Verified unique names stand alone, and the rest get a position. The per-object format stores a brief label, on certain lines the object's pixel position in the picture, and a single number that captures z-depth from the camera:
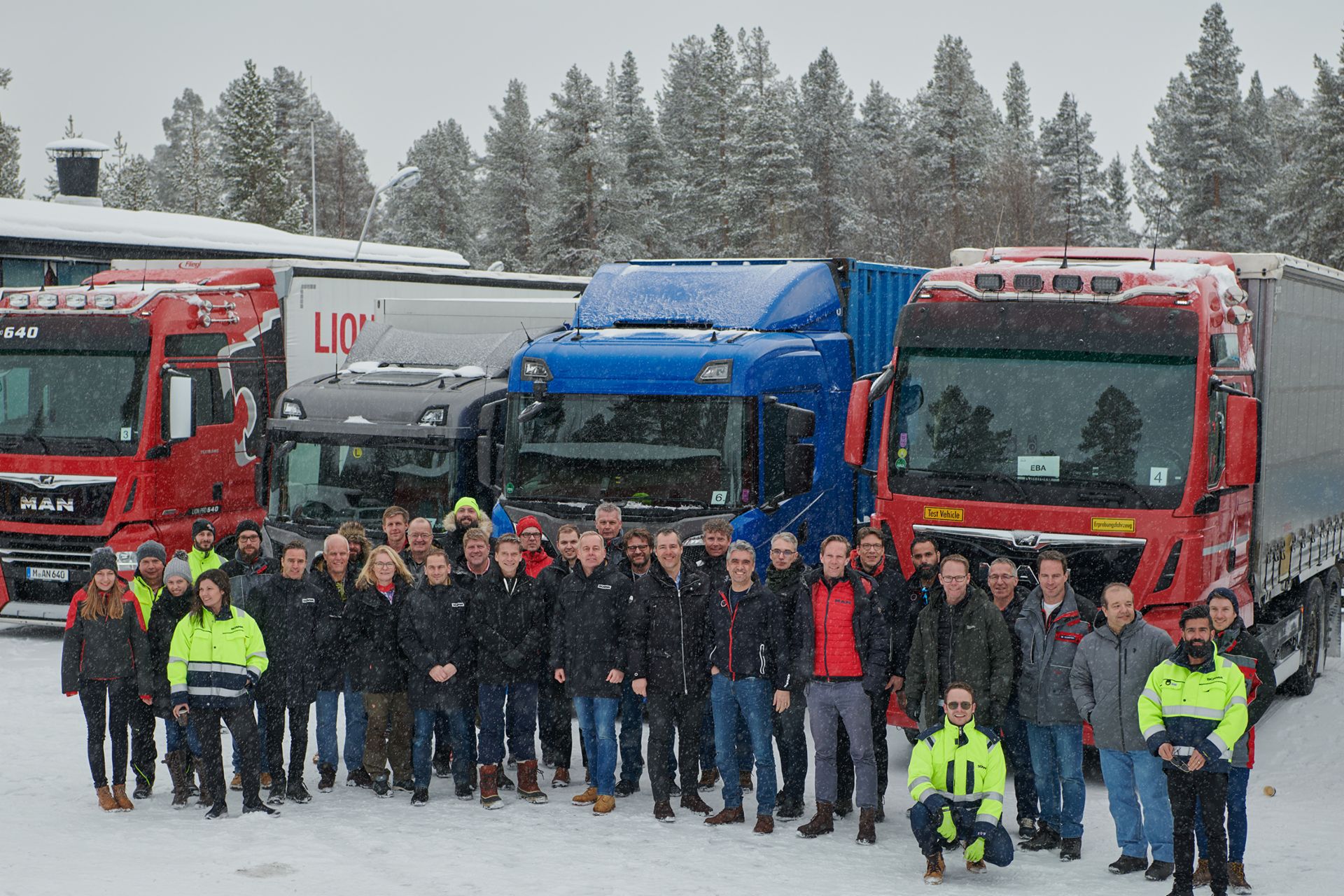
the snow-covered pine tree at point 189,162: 76.62
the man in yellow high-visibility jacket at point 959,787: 8.54
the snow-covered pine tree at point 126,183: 73.62
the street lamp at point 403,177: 30.81
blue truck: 12.28
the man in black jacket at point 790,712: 9.76
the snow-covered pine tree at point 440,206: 76.44
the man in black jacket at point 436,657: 10.16
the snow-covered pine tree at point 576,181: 57.06
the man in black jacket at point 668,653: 9.88
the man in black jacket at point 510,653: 10.23
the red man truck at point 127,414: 15.79
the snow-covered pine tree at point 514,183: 64.94
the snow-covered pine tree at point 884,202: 62.81
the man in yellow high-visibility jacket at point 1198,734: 8.10
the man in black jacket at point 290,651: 10.12
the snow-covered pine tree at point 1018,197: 59.12
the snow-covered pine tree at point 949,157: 63.19
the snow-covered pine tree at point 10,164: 70.81
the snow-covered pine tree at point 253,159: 66.81
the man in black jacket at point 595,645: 10.03
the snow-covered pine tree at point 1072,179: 61.97
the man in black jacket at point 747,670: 9.63
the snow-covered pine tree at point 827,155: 62.97
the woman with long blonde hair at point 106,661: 9.90
